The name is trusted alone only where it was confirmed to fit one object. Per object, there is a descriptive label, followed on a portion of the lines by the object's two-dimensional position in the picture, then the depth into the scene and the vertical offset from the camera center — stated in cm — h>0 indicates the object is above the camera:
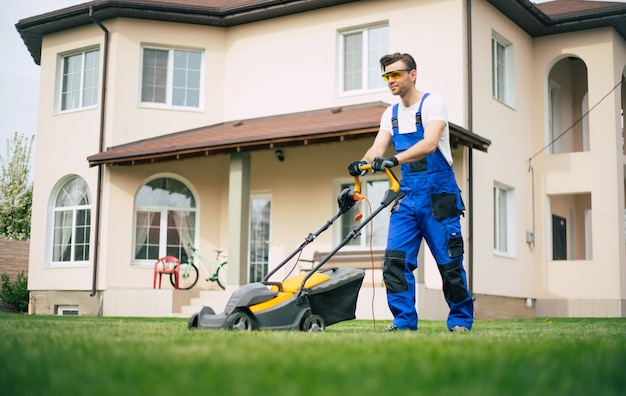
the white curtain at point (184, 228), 1833 +125
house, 1656 +314
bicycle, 1764 +34
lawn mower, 588 -9
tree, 3712 +411
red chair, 1727 +40
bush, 2100 -28
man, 667 +65
